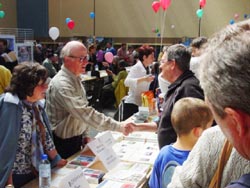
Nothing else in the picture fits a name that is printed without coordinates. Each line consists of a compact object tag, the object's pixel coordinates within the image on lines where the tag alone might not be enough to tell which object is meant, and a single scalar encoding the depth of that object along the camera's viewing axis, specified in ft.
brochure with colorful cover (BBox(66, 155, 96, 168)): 7.25
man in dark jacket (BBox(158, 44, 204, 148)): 6.74
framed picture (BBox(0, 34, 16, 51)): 24.06
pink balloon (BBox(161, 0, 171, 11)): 22.68
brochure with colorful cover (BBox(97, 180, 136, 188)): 6.19
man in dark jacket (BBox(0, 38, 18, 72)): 19.49
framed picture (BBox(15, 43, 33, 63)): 25.87
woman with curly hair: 6.10
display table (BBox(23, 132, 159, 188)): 6.62
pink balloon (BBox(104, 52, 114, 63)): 28.50
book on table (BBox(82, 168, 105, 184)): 6.45
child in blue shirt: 5.52
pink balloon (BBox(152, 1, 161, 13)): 26.54
